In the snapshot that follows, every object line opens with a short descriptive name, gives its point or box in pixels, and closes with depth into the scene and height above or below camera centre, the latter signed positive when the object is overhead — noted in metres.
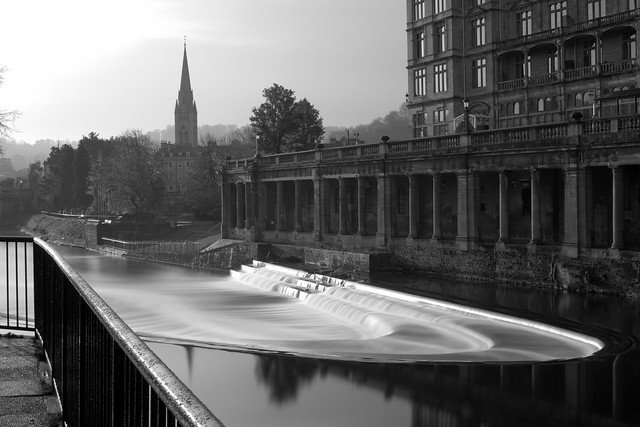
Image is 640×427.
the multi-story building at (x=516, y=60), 45.22 +10.71
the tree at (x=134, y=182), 88.62 +3.59
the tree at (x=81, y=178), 117.38 +5.55
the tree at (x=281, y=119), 72.56 +9.36
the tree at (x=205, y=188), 86.12 +2.64
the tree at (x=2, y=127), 34.94 +4.32
